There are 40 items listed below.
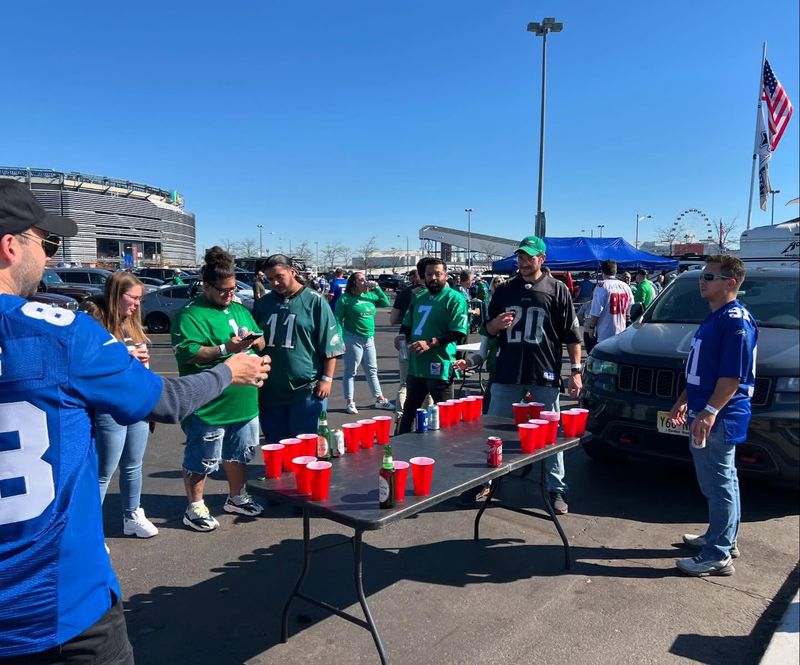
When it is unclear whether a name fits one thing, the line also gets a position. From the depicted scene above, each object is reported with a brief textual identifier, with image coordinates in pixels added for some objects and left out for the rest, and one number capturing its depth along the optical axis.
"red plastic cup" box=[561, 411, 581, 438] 3.77
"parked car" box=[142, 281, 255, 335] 17.64
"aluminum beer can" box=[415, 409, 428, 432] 3.87
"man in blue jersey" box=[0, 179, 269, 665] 1.41
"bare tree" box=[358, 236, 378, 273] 104.69
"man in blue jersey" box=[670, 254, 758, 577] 3.48
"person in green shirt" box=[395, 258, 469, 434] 5.34
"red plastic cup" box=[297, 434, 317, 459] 3.08
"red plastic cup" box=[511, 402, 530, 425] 3.94
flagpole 17.69
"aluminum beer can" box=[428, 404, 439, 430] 3.90
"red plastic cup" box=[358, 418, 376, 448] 3.46
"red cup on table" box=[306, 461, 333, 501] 2.67
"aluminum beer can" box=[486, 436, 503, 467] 3.18
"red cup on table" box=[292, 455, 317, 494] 2.70
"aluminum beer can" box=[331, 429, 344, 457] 3.29
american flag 17.61
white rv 11.93
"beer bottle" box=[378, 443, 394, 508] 2.58
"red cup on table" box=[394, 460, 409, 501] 2.64
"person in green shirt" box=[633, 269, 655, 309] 12.68
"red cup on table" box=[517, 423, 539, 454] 3.44
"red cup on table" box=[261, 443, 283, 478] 2.90
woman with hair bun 4.14
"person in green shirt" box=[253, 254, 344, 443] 4.49
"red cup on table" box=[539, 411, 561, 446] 3.63
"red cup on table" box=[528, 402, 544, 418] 3.94
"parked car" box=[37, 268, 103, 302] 19.69
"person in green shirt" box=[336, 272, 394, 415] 8.24
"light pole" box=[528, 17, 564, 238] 18.80
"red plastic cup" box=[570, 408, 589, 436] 3.81
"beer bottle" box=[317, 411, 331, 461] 3.17
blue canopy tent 15.02
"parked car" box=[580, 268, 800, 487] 4.27
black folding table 2.60
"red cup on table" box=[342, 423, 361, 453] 3.40
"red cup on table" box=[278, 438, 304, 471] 3.00
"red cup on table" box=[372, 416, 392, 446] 3.58
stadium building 76.31
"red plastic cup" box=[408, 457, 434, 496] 2.77
